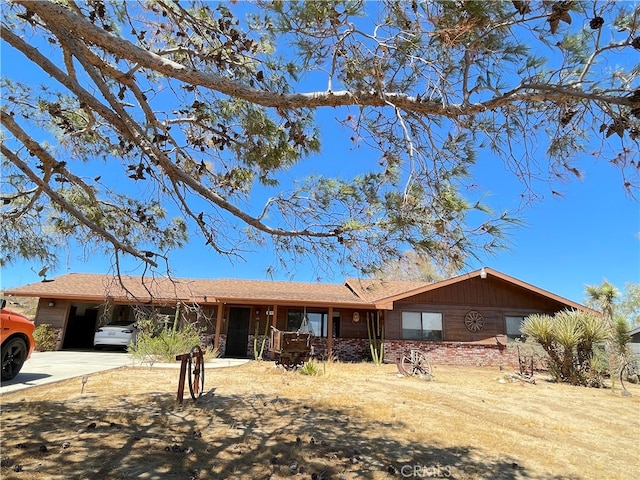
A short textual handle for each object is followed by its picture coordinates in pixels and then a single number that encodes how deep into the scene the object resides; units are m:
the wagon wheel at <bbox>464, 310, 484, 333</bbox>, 14.97
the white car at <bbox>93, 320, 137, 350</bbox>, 14.50
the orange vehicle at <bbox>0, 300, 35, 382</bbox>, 5.99
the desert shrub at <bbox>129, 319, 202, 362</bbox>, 10.31
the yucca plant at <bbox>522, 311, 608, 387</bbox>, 10.51
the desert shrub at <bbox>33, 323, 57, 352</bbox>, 13.65
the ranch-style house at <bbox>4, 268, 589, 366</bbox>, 14.30
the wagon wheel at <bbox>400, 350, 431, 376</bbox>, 10.67
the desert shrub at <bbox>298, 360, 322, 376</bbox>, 9.51
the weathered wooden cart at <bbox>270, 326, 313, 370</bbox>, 10.15
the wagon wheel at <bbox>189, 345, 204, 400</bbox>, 5.70
